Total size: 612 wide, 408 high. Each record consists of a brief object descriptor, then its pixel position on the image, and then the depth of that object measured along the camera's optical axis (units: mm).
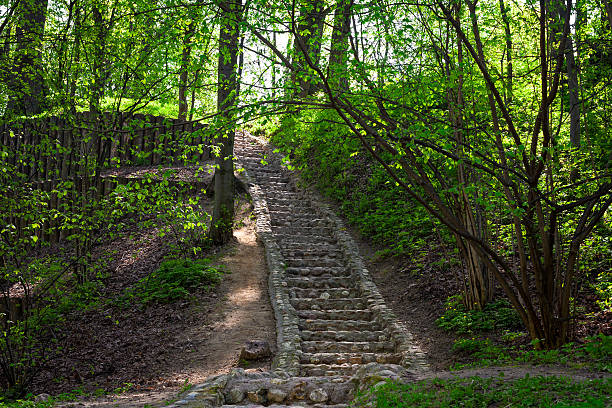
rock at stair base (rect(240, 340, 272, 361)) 7227
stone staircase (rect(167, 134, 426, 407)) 5672
